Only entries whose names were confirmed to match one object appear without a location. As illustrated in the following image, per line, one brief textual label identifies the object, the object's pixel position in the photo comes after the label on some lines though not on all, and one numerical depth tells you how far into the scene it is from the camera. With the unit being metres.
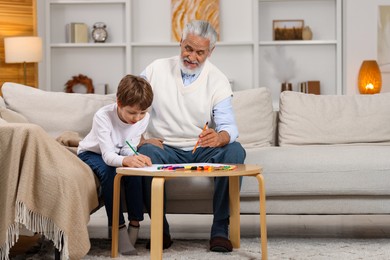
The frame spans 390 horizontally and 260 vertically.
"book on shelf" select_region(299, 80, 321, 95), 7.09
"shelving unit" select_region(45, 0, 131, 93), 7.24
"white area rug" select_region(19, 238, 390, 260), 3.22
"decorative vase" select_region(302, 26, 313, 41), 7.11
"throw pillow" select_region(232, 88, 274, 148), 4.29
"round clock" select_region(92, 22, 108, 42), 7.17
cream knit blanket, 2.73
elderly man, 3.45
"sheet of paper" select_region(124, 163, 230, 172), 2.87
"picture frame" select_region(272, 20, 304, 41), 7.19
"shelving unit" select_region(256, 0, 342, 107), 7.20
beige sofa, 3.62
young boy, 3.18
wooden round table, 2.79
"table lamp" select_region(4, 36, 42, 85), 6.51
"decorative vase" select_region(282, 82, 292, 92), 7.13
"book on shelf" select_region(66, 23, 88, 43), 7.12
